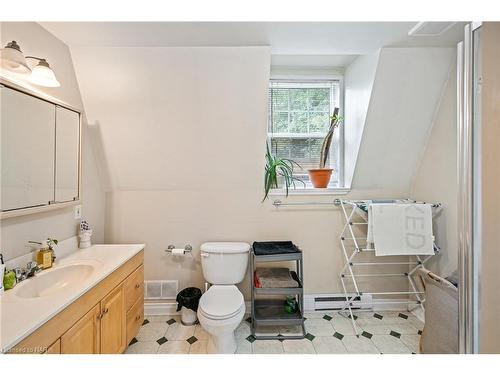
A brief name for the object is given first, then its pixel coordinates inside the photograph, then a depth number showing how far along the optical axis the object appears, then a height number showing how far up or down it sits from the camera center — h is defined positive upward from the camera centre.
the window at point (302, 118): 2.63 +0.74
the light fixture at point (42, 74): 1.39 +0.63
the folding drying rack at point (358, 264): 2.37 -0.76
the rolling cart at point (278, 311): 2.08 -1.09
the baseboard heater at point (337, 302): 2.45 -1.14
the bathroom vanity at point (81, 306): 0.99 -0.59
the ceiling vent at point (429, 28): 1.38 +0.97
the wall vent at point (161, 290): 2.41 -1.01
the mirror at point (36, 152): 1.28 +0.20
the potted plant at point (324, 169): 2.36 +0.18
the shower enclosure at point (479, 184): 0.70 +0.01
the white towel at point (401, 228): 2.09 -0.34
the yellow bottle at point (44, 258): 1.49 -0.44
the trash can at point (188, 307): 2.21 -1.08
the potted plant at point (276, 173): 2.41 +0.14
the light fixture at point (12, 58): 1.21 +0.63
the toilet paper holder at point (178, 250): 2.30 -0.60
